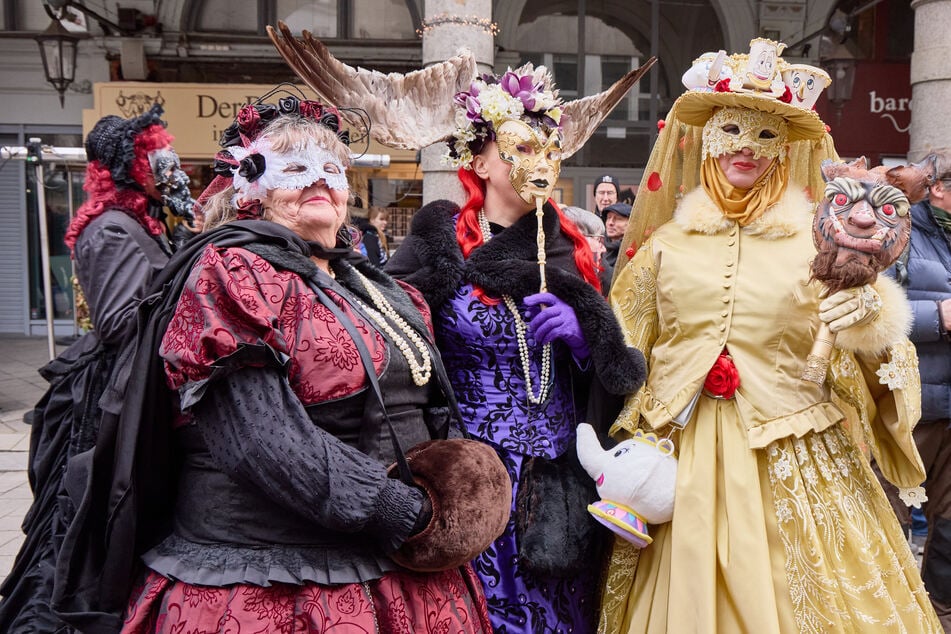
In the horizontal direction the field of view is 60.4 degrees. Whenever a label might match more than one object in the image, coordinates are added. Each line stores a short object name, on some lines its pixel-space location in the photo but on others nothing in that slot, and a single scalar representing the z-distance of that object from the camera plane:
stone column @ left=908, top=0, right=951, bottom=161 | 7.43
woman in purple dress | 2.37
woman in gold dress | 2.26
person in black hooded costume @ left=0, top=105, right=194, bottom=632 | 2.71
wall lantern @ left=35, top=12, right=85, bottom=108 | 7.65
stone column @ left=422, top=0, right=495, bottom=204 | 6.43
